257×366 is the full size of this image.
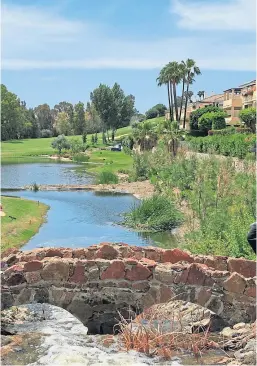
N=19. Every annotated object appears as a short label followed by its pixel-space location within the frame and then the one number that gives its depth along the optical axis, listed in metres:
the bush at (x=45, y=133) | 138.38
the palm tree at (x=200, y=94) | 163.88
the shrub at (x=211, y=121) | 78.06
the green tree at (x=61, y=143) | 95.19
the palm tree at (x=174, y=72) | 92.12
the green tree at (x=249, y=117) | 67.31
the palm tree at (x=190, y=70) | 93.38
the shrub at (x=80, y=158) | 82.14
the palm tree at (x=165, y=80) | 94.19
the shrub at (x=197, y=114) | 85.88
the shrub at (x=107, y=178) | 51.81
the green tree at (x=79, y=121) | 135.25
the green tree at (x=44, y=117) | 151.75
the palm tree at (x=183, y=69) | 92.69
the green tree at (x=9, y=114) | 118.31
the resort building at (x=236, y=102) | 90.25
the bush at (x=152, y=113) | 148.75
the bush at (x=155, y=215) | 29.88
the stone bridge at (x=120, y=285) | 9.54
